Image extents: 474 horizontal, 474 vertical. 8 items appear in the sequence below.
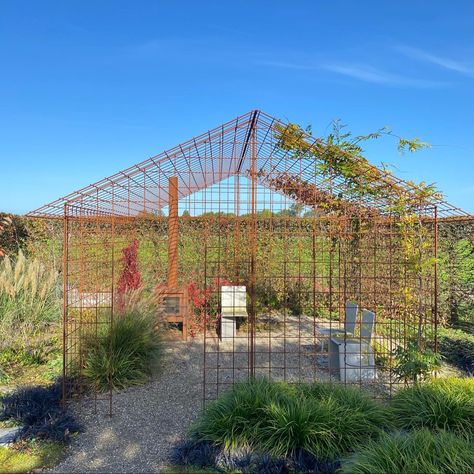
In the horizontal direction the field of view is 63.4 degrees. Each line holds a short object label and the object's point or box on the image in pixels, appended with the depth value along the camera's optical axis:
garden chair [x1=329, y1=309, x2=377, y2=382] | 4.88
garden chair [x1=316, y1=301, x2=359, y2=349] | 5.61
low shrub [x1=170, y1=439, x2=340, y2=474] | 2.69
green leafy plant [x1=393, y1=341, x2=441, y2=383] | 4.24
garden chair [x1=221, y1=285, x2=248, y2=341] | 6.88
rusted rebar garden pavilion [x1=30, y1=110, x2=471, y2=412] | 4.43
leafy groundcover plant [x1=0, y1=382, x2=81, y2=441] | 3.36
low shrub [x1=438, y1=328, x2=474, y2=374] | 5.46
